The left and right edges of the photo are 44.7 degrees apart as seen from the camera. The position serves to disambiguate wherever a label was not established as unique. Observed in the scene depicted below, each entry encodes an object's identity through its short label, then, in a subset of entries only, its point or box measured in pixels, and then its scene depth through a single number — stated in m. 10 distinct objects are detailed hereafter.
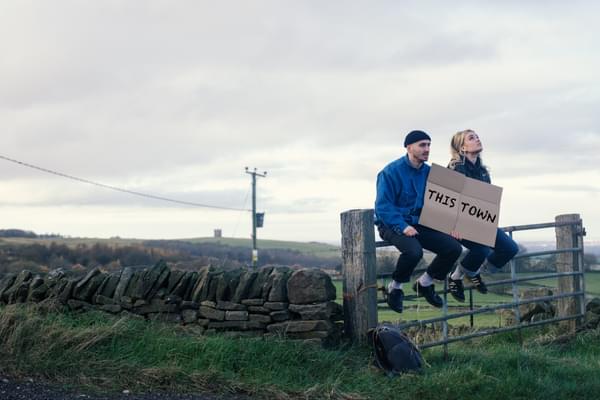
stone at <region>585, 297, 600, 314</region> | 10.30
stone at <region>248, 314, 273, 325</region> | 7.62
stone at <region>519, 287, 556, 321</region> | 10.88
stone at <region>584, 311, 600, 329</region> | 9.91
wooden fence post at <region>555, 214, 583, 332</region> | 9.95
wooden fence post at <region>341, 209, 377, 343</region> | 7.75
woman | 8.11
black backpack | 6.99
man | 7.54
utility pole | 45.88
